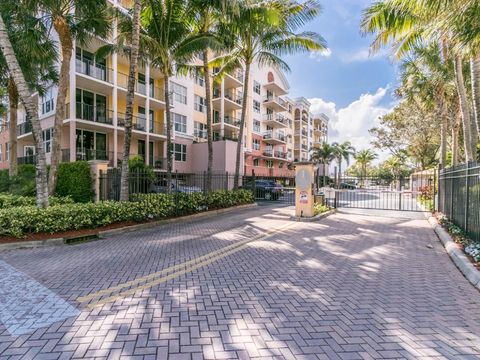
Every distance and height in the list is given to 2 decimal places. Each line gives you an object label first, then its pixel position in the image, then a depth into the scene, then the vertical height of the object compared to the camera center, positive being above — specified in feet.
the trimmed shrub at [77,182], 38.68 -0.80
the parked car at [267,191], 68.06 -3.25
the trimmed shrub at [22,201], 35.60 -3.24
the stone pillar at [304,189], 38.09 -1.53
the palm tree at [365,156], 230.07 +18.84
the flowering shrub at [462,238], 18.94 -4.89
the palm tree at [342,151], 179.27 +18.11
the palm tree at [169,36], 39.42 +20.87
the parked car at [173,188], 46.57 -1.88
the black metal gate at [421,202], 50.72 -4.66
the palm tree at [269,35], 45.34 +25.09
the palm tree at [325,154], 173.27 +15.51
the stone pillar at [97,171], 36.86 +0.72
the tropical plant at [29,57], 26.27 +17.20
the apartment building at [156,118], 64.10 +17.60
